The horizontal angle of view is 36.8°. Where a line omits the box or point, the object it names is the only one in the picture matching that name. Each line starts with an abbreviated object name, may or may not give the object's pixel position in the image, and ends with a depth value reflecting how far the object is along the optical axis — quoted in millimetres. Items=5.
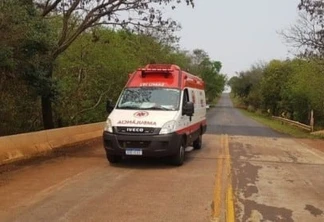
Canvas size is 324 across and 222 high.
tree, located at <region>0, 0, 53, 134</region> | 12133
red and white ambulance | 11984
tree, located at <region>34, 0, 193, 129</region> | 17562
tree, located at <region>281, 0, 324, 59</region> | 25828
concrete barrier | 12430
